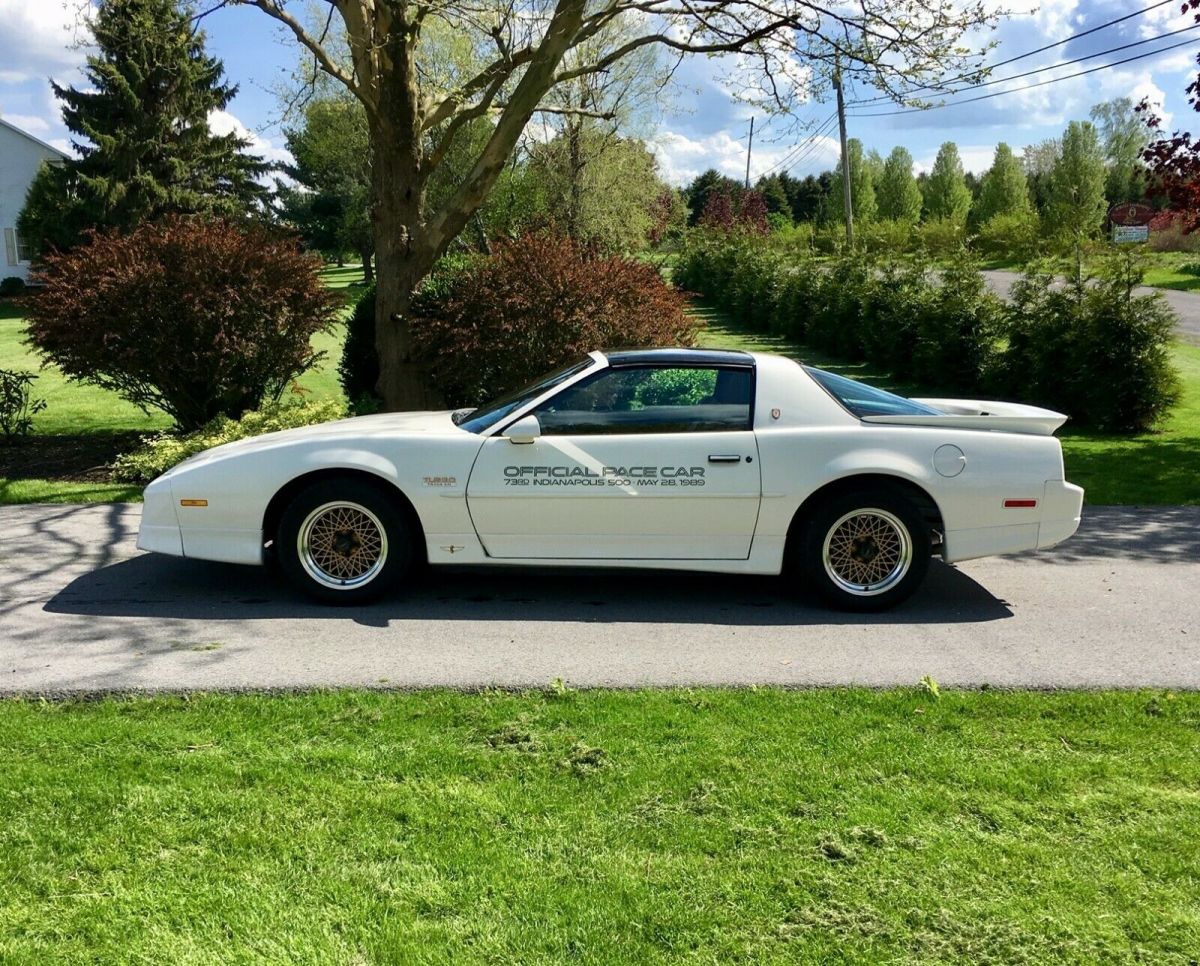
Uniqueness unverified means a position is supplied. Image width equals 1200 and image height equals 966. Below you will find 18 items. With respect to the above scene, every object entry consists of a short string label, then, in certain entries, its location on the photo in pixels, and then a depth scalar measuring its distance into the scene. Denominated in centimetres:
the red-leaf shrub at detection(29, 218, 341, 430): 1003
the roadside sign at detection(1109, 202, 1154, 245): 4806
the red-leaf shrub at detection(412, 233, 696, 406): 995
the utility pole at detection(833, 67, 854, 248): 3391
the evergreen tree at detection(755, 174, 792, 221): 7738
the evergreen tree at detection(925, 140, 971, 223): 6175
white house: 4431
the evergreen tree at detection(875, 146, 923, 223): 6262
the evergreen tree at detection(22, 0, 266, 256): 3756
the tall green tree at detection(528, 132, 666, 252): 3219
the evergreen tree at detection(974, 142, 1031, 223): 5547
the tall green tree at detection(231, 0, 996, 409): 995
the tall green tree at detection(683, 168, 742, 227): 7994
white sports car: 564
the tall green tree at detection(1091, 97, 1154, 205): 6488
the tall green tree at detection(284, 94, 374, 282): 3709
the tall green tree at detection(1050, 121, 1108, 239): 5050
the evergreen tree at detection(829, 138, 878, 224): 5738
